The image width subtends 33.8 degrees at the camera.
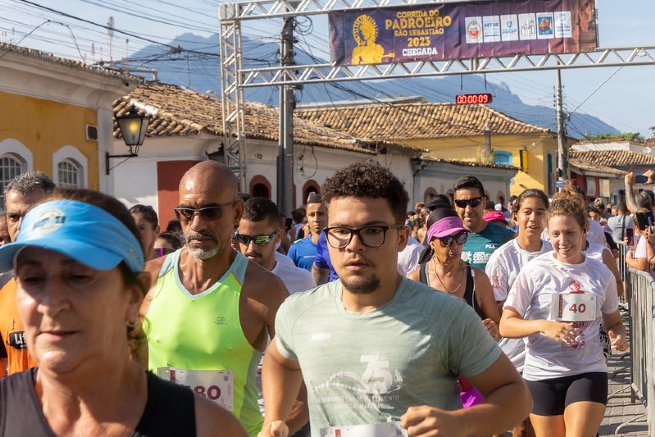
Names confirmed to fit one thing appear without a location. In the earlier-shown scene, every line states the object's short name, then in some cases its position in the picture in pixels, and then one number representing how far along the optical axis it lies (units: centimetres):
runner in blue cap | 222
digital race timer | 2874
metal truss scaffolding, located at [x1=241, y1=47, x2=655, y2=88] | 2222
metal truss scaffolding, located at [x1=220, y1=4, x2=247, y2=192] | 2302
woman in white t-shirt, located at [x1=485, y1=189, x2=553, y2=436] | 747
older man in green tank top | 443
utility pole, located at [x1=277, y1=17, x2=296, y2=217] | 2291
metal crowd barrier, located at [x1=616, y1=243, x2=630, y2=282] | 1725
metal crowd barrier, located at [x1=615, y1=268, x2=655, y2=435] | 853
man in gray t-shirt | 354
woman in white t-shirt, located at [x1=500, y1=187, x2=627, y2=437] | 650
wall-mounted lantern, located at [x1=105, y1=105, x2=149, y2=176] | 1817
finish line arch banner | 2177
